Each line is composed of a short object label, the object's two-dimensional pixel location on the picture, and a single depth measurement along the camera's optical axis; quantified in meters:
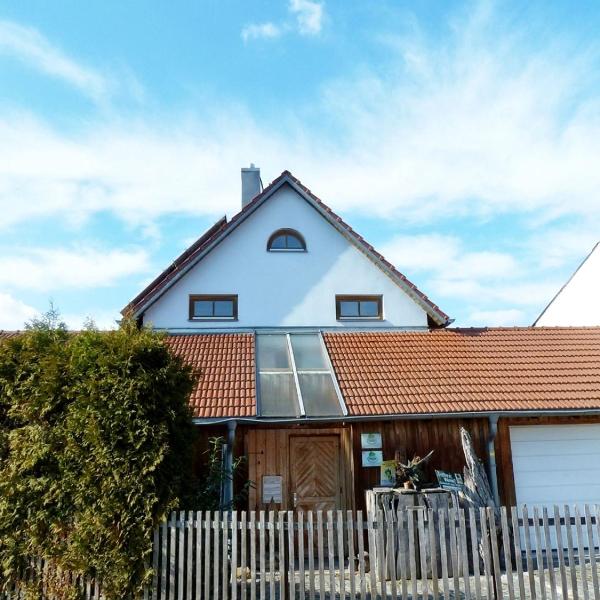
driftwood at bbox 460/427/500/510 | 9.88
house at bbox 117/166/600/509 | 10.80
